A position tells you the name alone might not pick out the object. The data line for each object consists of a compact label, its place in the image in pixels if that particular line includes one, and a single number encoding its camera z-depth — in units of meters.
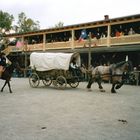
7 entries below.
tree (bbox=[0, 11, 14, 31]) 36.32
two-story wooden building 15.72
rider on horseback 9.91
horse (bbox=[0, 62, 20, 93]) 9.88
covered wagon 10.83
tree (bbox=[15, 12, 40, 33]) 38.84
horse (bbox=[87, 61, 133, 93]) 9.83
